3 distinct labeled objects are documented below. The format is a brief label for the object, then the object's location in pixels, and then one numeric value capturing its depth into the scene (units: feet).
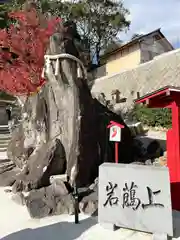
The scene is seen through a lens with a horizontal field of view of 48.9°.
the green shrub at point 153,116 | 35.28
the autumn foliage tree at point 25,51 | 42.39
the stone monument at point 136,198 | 12.16
